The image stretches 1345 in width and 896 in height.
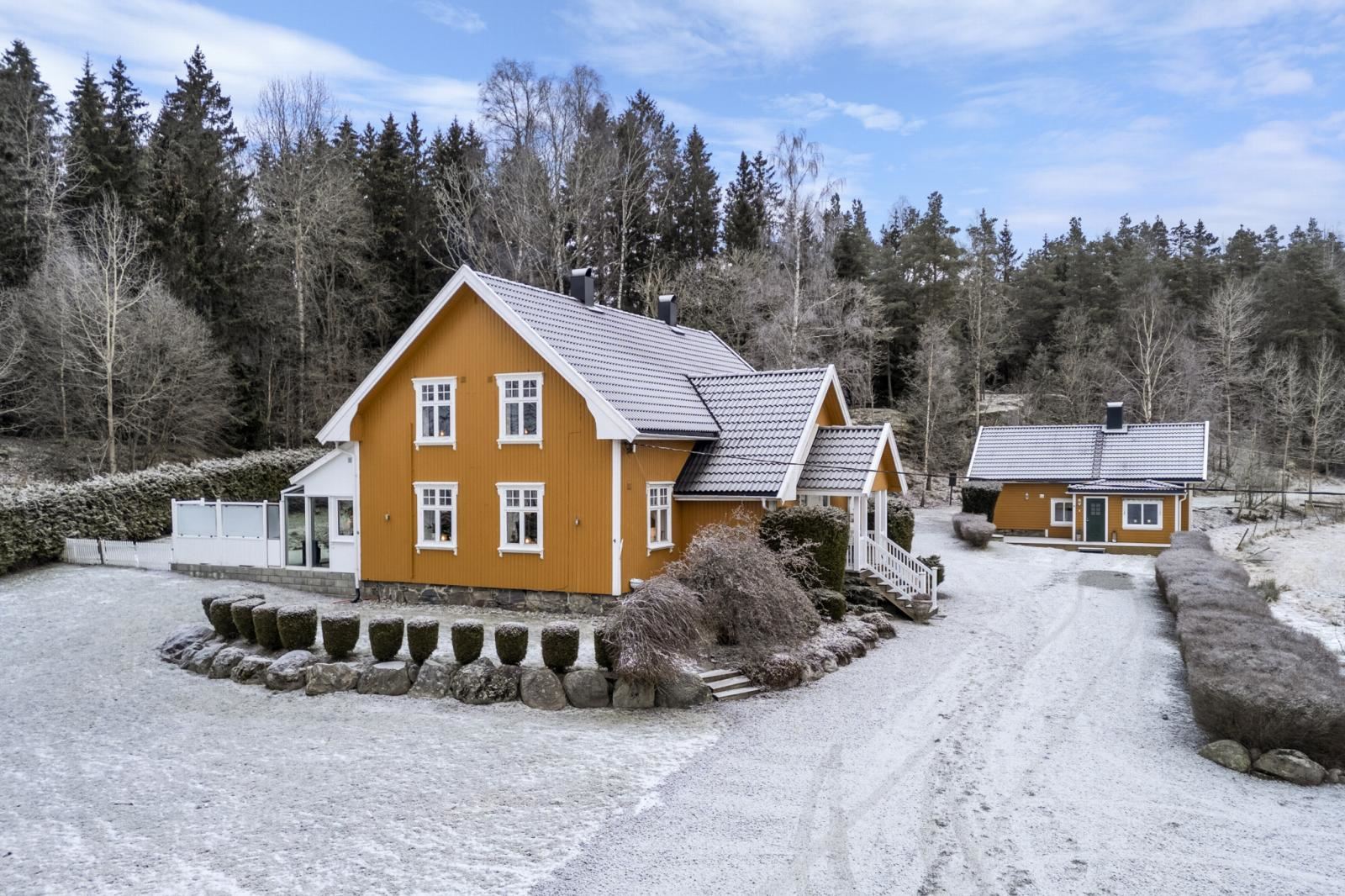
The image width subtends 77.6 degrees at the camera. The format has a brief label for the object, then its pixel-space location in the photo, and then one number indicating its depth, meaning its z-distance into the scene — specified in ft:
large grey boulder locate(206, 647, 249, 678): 44.80
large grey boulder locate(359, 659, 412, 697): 41.06
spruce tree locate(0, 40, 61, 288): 106.83
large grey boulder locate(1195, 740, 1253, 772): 32.22
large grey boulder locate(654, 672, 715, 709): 38.96
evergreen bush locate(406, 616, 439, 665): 41.65
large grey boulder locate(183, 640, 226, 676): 45.75
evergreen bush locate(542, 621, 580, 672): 39.09
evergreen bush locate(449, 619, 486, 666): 40.78
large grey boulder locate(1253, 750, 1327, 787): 30.78
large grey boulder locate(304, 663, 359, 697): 41.68
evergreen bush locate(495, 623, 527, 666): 39.88
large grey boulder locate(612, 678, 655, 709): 38.58
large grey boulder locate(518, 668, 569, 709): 38.70
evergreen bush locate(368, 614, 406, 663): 42.32
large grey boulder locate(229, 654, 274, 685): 43.78
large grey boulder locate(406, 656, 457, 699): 40.40
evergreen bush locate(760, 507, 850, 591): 55.42
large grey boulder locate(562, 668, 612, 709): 38.73
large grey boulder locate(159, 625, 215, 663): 47.98
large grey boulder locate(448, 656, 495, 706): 39.34
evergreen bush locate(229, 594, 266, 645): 47.14
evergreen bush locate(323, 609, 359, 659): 42.88
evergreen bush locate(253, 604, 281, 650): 45.55
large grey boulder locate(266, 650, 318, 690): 42.32
